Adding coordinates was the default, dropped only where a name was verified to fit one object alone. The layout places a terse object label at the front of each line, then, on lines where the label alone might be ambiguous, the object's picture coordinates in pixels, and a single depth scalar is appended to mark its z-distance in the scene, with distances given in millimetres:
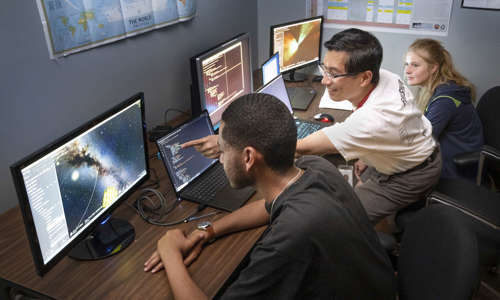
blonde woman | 2316
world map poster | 1597
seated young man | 1037
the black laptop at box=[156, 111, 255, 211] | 1636
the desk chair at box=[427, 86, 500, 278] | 1831
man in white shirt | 1747
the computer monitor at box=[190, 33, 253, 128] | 1970
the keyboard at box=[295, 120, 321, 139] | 2275
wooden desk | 1240
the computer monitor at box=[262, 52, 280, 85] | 2466
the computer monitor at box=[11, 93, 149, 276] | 1114
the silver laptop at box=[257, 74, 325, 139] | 2252
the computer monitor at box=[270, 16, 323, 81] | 2764
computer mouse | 2439
